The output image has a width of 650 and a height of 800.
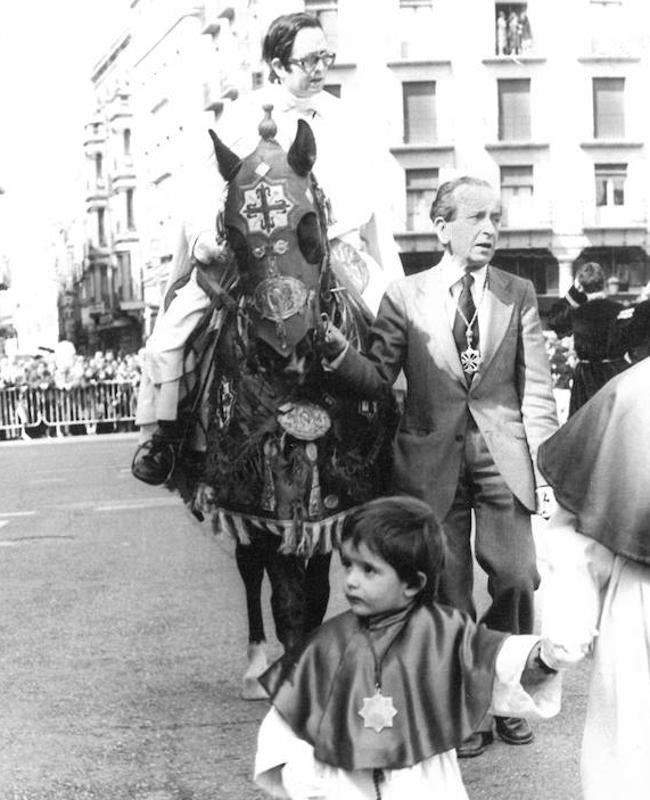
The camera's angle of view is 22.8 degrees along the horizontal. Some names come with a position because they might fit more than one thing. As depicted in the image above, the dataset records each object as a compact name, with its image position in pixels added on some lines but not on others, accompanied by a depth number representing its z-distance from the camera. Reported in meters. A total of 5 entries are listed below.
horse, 5.14
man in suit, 5.61
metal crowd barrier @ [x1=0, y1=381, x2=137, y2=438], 33.84
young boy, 3.92
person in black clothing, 12.86
